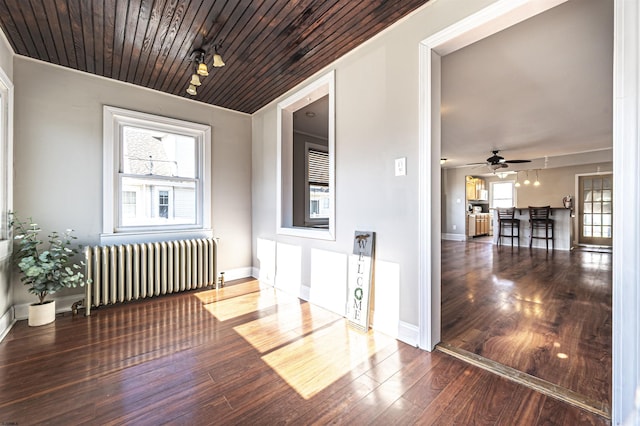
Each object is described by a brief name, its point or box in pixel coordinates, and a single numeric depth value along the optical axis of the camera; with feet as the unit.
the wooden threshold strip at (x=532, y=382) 4.68
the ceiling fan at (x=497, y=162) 19.81
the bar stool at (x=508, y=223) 25.11
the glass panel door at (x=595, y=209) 23.65
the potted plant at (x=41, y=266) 8.10
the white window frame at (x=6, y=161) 7.82
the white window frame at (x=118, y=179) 10.16
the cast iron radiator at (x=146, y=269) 9.35
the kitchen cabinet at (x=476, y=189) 31.24
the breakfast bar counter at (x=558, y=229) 22.70
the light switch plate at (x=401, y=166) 7.09
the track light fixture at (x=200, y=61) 7.61
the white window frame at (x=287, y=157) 10.27
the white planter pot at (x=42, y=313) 8.18
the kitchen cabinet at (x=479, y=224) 30.55
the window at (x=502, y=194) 31.60
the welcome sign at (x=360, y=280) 7.86
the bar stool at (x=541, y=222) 23.00
